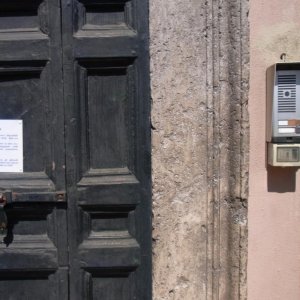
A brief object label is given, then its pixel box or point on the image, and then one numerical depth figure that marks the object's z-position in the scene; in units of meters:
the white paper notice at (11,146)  2.83
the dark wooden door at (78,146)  2.76
